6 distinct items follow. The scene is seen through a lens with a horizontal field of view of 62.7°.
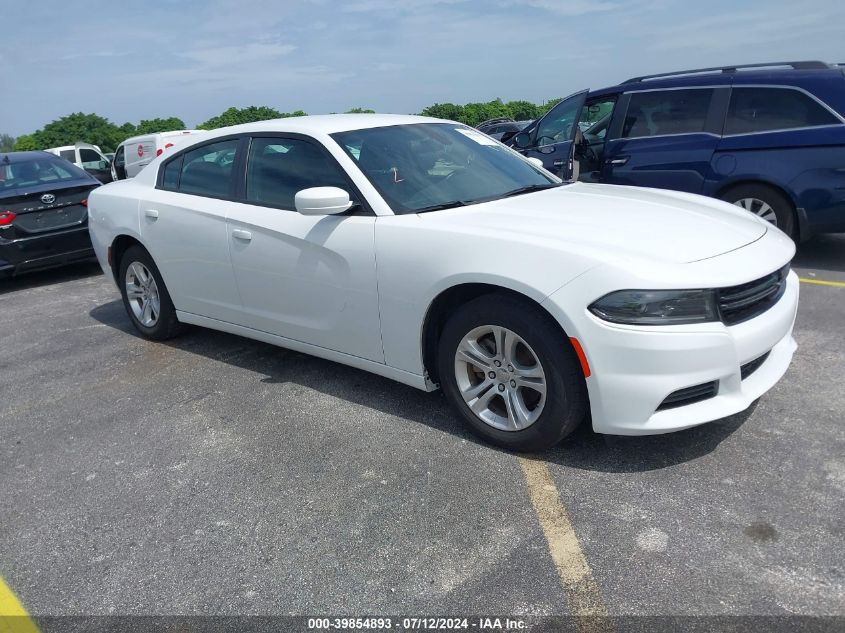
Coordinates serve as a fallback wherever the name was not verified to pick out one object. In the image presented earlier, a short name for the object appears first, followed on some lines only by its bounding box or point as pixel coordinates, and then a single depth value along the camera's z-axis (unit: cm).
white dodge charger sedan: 284
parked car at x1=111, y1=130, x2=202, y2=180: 1511
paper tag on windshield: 454
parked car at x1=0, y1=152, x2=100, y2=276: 732
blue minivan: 611
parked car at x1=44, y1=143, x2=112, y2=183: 1855
